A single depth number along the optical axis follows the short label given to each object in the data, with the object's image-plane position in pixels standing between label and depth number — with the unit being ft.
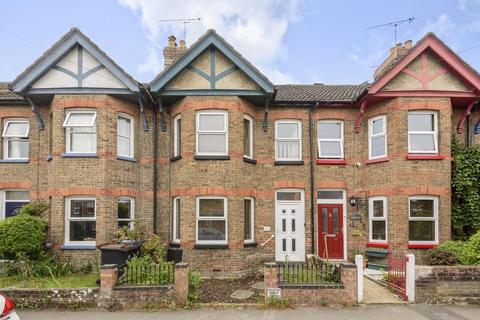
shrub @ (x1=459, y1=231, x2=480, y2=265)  28.09
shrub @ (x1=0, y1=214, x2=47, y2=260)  32.71
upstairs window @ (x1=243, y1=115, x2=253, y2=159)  39.29
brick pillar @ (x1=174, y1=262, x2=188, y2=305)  25.00
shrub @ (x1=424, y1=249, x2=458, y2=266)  29.86
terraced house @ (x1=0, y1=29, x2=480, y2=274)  36.32
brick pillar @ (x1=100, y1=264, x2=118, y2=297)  24.80
